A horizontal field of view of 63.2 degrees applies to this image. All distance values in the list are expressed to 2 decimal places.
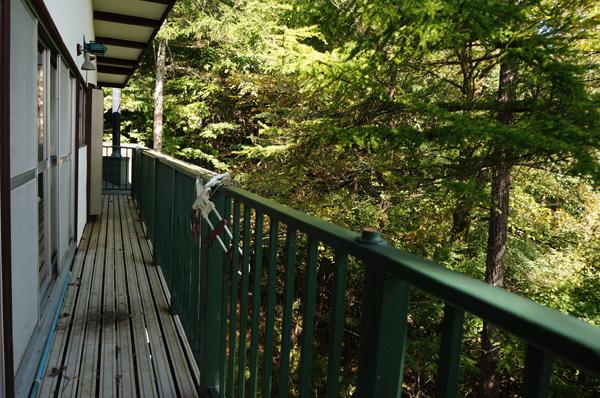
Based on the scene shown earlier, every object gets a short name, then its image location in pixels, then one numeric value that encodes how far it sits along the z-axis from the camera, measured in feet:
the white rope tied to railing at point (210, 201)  5.84
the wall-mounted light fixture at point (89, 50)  15.97
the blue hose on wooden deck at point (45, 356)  6.80
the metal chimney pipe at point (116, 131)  31.99
